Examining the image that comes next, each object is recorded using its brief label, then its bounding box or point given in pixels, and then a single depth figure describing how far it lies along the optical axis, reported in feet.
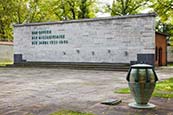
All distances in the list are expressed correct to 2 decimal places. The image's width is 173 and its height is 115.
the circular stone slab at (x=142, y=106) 19.06
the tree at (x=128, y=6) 109.81
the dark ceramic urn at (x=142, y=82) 19.01
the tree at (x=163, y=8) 84.02
